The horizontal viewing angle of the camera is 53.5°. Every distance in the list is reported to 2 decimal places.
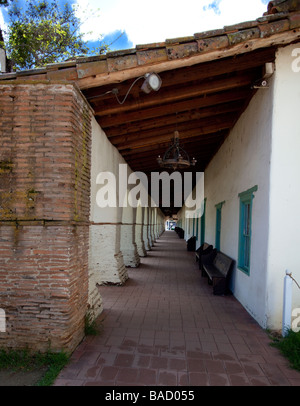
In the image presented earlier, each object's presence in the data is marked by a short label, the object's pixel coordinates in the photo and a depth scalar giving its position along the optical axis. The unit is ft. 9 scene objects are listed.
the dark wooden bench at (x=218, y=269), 22.49
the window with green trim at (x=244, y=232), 19.75
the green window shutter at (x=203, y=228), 42.39
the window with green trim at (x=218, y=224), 29.78
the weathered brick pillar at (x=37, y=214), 11.85
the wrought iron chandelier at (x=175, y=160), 20.22
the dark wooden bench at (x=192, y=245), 55.11
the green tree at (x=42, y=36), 47.80
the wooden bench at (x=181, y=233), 96.53
